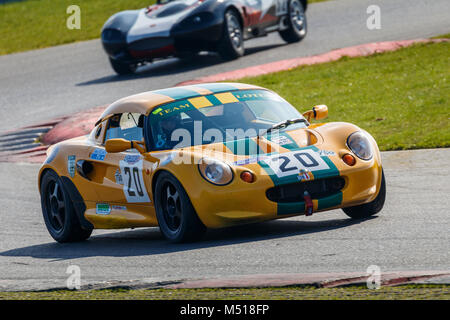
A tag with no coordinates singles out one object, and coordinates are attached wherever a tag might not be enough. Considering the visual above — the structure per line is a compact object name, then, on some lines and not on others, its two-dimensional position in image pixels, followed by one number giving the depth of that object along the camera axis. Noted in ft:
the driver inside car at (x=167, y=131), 53.16
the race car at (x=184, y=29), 115.96
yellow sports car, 48.85
